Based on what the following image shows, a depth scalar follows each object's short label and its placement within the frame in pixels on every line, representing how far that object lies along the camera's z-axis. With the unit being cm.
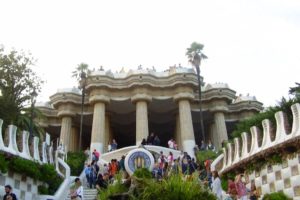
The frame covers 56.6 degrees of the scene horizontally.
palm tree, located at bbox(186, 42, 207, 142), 3197
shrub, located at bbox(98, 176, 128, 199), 808
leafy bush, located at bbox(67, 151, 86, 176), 2079
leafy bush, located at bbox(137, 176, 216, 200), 676
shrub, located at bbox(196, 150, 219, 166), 2074
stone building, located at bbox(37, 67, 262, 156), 2982
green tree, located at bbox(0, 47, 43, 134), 1988
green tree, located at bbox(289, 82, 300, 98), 1757
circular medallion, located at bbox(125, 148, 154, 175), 1704
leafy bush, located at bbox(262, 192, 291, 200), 1028
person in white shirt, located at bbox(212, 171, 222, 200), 986
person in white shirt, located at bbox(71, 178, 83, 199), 999
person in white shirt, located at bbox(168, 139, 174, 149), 2489
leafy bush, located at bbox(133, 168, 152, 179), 1176
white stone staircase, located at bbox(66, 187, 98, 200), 1285
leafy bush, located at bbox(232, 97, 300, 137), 1321
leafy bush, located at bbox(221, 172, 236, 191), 1414
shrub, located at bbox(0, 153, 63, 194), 1136
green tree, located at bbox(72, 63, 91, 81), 3246
